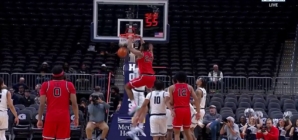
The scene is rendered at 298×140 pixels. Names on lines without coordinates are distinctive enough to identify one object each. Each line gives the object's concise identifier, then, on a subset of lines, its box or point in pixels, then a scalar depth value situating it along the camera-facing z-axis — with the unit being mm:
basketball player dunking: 16281
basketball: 16734
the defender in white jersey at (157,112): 15914
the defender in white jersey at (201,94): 16905
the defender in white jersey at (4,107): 15785
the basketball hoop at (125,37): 16641
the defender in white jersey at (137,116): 16281
